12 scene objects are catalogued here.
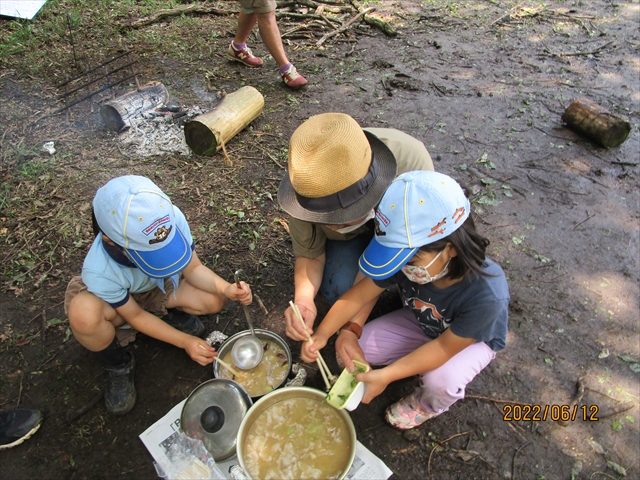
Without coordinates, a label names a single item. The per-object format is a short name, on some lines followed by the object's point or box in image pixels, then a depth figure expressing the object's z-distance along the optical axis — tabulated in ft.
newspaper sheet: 6.16
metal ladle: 7.52
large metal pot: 5.74
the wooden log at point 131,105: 13.32
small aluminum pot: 7.52
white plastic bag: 5.91
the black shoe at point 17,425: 7.08
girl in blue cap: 5.02
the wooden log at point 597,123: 13.23
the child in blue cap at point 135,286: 6.05
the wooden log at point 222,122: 12.37
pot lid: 6.25
